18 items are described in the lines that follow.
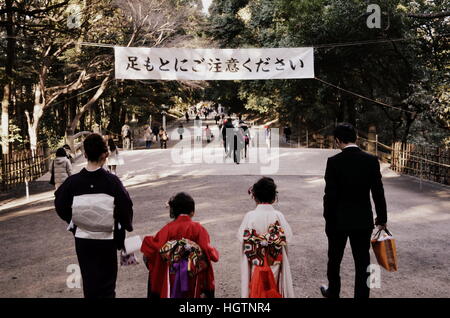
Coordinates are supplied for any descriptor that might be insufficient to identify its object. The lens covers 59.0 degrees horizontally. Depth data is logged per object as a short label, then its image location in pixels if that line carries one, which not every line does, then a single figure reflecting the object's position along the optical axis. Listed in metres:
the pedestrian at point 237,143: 15.10
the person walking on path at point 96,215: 3.13
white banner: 11.82
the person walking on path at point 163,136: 21.98
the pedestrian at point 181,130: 27.29
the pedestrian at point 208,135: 26.44
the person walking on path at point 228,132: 15.43
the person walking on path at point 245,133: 15.37
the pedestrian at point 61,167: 8.34
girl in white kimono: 3.38
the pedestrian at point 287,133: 28.73
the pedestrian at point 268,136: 22.82
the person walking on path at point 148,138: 24.23
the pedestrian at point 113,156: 11.63
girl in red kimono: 3.08
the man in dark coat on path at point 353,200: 3.61
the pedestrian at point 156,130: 28.98
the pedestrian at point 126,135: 23.22
